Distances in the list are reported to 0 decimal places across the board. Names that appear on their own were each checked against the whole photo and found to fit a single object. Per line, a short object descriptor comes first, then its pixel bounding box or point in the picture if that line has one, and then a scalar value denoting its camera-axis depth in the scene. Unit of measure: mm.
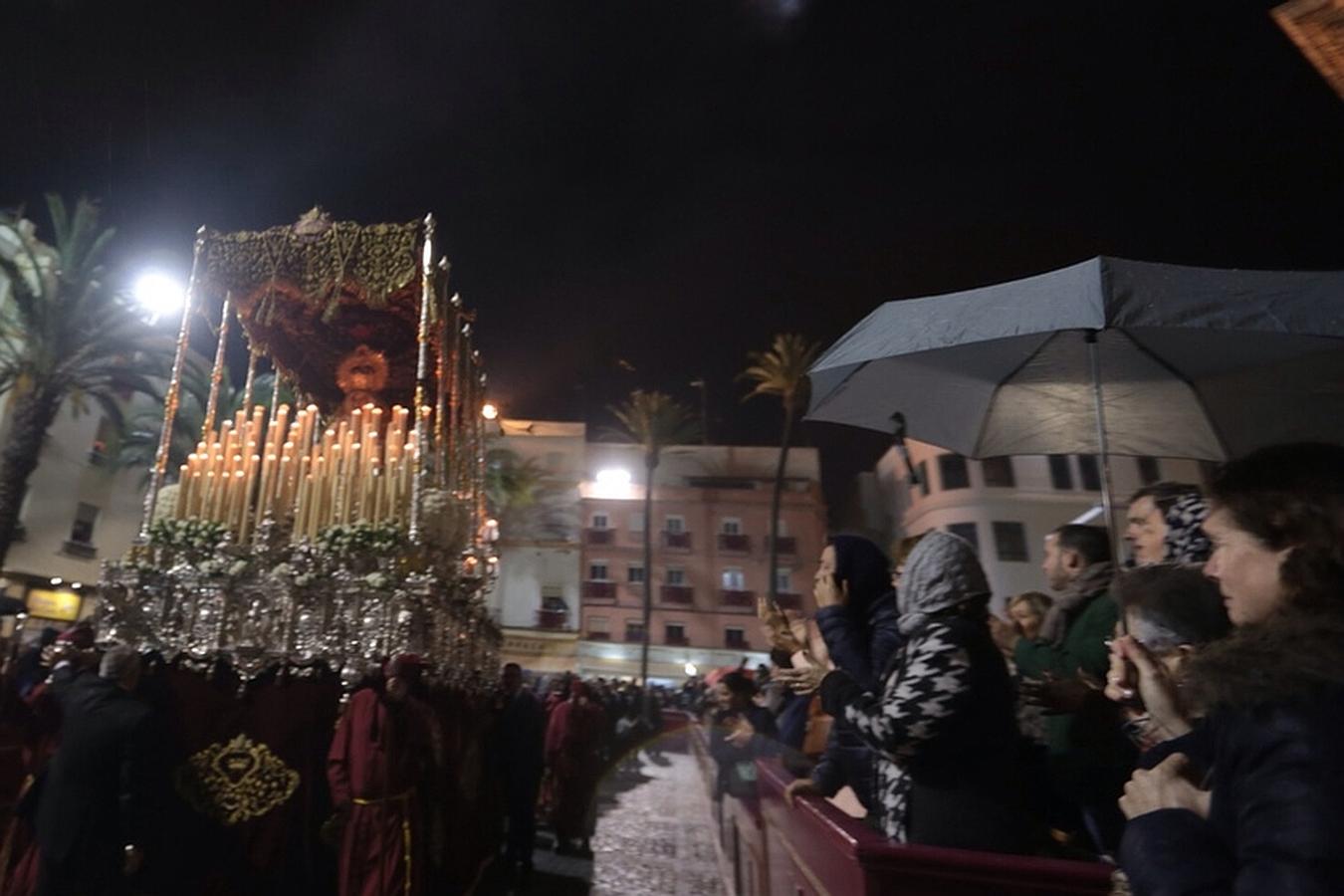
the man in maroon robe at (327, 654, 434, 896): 4340
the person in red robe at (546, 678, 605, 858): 8977
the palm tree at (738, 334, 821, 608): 29047
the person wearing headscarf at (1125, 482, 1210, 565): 2865
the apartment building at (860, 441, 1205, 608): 26109
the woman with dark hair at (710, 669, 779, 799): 5953
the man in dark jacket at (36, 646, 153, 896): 4047
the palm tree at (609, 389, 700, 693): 31281
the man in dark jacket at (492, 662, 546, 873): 7160
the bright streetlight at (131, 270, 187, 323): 18453
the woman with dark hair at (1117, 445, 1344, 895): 1007
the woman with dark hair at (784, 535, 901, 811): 2889
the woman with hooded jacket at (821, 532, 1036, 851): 2139
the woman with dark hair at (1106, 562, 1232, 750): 2217
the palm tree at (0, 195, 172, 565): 17359
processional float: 4961
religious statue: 7879
